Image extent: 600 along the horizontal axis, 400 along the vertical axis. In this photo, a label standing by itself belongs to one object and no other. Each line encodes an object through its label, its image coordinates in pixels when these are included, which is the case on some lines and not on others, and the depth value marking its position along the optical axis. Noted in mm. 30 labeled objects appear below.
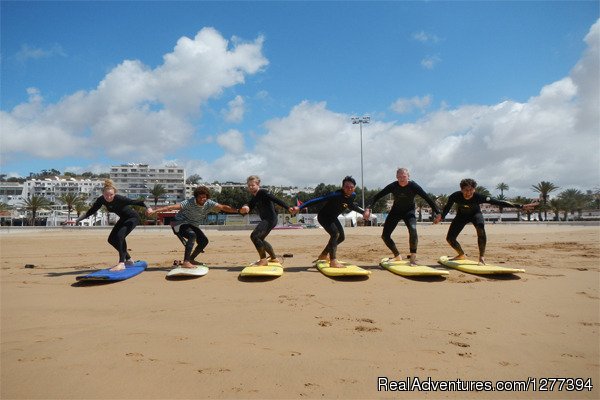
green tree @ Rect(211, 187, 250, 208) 91125
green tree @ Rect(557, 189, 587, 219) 64188
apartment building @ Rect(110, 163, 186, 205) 140500
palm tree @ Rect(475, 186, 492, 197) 62688
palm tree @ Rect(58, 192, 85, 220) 65125
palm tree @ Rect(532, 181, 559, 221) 61531
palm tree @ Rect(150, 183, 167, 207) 76038
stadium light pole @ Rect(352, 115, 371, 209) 52756
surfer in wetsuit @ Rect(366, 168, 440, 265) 8055
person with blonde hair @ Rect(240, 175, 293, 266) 7535
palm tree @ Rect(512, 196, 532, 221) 67350
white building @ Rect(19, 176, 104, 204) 137000
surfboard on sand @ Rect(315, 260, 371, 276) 6623
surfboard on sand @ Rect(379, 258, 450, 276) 6644
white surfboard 6695
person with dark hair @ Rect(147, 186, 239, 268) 7752
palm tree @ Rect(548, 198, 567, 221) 63969
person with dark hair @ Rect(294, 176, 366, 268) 7828
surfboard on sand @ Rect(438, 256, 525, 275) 6904
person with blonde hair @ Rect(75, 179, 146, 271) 7598
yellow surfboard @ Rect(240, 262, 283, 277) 6520
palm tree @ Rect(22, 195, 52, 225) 63031
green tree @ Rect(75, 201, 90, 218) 70838
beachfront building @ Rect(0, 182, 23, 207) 123438
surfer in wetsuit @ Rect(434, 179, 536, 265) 8164
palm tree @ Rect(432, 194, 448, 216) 70388
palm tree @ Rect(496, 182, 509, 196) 77938
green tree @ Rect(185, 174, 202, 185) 178875
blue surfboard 6340
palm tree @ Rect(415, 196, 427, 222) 70712
